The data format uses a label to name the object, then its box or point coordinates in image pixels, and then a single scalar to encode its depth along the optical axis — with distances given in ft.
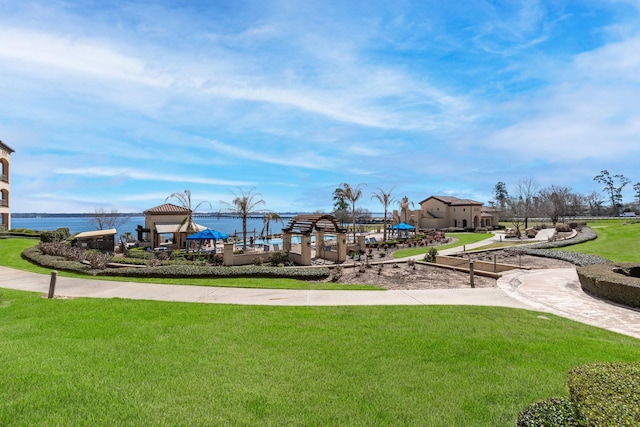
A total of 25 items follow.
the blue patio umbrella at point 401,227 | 124.95
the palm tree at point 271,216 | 112.88
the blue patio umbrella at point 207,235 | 84.02
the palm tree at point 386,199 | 142.61
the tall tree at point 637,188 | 304.71
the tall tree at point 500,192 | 388.29
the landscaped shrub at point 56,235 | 78.38
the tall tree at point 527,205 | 191.07
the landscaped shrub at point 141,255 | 76.20
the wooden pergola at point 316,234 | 70.52
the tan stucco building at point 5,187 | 115.85
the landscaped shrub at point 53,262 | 51.78
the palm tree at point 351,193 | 123.85
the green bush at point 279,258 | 71.53
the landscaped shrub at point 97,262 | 52.40
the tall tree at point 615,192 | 289.74
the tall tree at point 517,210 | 195.31
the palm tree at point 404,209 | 162.40
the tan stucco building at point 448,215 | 181.68
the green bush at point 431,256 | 69.67
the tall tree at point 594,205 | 271.04
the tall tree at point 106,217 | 200.64
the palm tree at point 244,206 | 97.76
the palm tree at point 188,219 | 98.89
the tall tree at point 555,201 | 168.61
